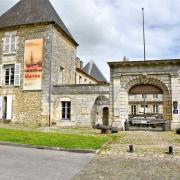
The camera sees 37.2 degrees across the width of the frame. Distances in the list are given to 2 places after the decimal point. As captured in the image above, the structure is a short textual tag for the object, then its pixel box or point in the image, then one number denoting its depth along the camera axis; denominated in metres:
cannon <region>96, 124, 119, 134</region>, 14.66
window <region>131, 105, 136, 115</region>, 42.39
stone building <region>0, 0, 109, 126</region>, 19.28
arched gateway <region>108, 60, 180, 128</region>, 17.09
